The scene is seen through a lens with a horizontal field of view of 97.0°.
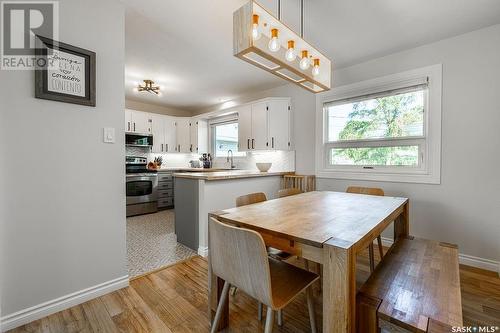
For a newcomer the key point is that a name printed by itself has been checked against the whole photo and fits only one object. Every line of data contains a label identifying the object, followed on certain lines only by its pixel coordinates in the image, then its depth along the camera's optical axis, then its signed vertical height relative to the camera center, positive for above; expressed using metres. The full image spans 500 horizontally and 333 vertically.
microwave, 4.59 +0.46
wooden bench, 0.88 -0.62
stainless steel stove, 4.21 -0.51
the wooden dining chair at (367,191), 2.29 -0.31
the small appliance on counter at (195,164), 5.59 -0.06
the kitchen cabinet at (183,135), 5.43 +0.65
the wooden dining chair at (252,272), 0.95 -0.54
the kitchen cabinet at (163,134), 5.04 +0.65
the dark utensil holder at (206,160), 5.20 +0.04
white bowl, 3.73 -0.07
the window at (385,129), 2.51 +0.43
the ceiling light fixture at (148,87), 3.70 +1.27
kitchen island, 2.54 -0.44
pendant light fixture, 1.34 +0.78
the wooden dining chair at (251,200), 1.84 -0.33
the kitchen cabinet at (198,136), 5.35 +0.63
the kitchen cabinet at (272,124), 3.67 +0.65
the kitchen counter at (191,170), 4.75 -0.18
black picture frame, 1.47 +0.63
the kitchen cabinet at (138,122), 4.61 +0.85
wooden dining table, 0.90 -0.34
